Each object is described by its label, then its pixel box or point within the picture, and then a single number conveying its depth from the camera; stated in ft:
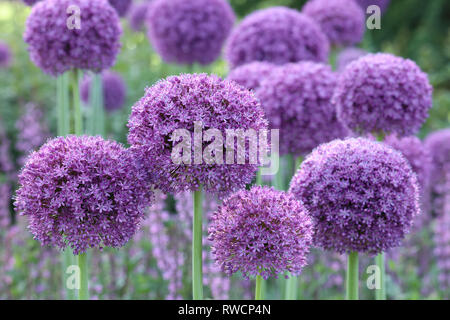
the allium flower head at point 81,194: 6.64
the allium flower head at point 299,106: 10.47
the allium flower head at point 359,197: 7.58
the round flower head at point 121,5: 14.42
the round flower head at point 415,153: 10.73
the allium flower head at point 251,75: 11.12
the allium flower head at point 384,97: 9.65
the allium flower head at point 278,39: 12.90
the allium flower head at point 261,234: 6.73
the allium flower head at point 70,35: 10.25
